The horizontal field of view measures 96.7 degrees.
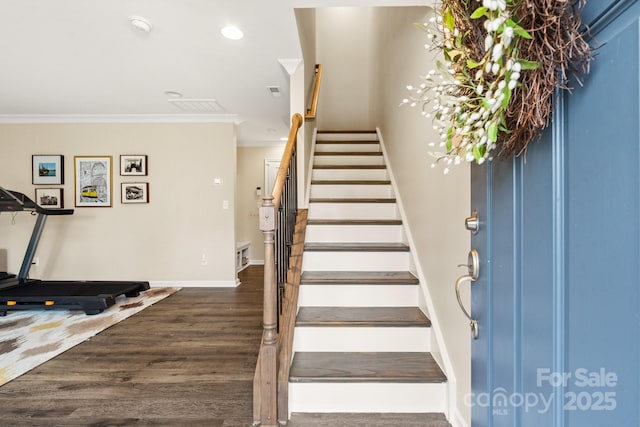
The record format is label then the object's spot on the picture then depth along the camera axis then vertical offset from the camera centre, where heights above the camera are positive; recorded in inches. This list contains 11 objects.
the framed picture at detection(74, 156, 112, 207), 168.6 +17.4
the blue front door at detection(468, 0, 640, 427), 17.9 -3.6
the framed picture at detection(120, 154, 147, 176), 167.9 +28.8
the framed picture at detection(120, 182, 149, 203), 168.6 +12.5
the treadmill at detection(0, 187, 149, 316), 123.6 -36.3
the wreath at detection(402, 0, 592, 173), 20.3 +11.3
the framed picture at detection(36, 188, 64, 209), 168.6 +10.3
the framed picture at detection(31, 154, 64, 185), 167.2 +26.2
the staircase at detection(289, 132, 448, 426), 59.2 -26.4
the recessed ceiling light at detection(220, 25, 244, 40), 84.9 +55.0
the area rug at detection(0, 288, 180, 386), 86.1 -44.0
